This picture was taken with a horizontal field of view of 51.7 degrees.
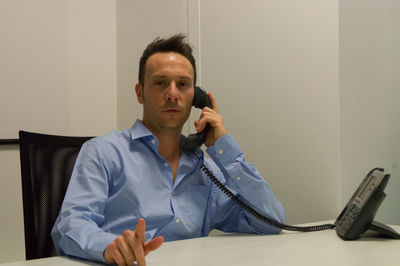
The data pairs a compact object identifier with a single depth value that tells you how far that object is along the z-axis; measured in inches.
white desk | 34.7
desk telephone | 43.1
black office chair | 49.4
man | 45.9
